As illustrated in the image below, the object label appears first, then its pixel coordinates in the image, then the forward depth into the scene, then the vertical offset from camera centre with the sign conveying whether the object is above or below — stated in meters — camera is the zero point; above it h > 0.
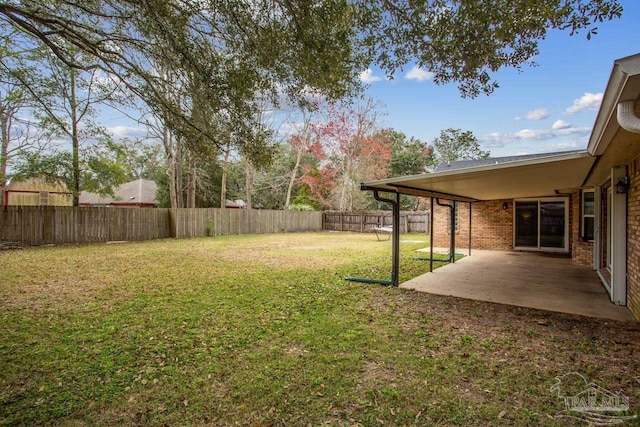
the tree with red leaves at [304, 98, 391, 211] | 20.55 +4.30
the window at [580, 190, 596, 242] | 8.03 -0.03
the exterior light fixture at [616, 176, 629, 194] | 4.53 +0.40
